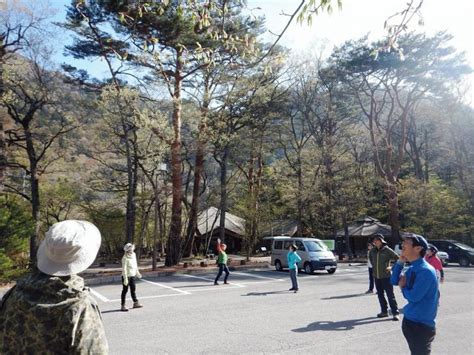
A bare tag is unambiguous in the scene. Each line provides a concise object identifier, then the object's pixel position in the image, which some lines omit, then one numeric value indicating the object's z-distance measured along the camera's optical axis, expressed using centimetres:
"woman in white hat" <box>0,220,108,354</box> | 218
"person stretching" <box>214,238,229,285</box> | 1452
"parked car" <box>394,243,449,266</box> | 2270
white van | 1834
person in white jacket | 959
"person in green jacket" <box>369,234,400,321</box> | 831
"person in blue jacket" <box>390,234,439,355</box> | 388
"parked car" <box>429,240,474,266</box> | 2372
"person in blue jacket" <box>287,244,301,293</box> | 1246
